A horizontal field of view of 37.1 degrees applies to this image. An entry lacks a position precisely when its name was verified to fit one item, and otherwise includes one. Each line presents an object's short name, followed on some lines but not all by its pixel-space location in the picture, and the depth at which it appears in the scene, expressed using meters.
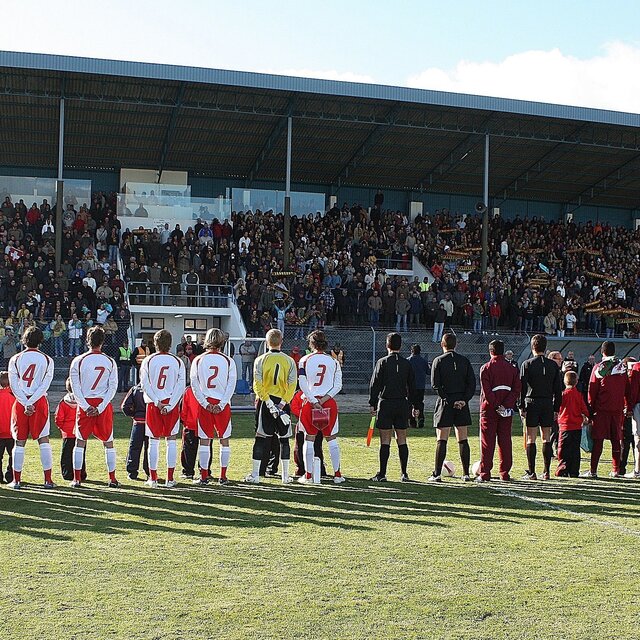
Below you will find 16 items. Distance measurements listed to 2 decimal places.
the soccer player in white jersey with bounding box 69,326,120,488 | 10.91
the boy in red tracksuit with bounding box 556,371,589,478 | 12.75
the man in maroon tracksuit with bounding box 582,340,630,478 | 12.62
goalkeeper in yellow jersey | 11.29
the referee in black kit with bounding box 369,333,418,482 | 11.66
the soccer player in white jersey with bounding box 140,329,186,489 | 10.95
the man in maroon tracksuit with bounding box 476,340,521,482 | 11.89
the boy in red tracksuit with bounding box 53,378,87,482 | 11.65
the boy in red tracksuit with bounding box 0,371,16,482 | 11.55
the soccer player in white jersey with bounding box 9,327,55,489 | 10.88
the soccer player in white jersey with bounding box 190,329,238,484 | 11.20
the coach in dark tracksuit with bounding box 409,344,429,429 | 19.25
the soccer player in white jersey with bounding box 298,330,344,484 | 11.46
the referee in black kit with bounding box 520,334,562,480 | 12.28
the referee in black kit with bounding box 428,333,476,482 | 11.74
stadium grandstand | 29.84
